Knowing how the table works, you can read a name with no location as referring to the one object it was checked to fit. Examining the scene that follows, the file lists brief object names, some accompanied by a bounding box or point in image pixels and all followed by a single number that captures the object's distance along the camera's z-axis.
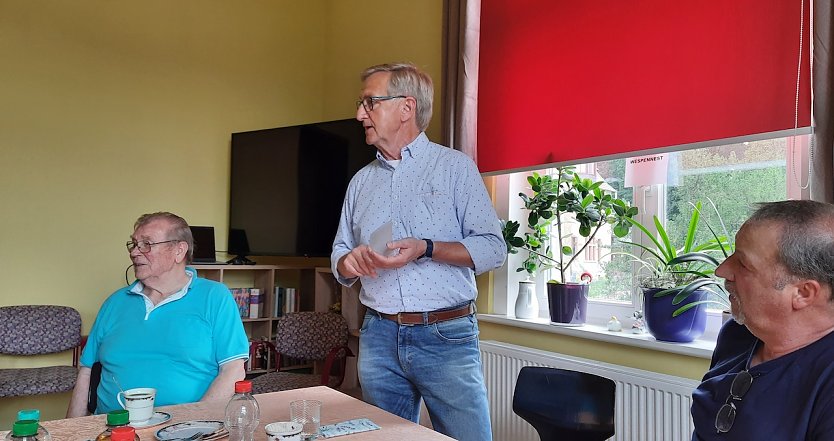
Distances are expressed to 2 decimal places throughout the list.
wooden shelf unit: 3.84
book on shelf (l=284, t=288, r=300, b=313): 4.37
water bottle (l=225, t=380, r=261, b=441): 1.35
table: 1.45
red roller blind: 2.09
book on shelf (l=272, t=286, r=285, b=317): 4.32
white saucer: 1.50
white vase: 3.02
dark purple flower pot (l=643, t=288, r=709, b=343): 2.33
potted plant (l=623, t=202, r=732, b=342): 2.25
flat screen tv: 3.79
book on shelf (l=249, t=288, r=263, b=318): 4.23
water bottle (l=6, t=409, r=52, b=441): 1.11
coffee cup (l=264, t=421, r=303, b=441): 1.33
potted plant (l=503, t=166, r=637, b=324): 2.65
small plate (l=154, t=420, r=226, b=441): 1.42
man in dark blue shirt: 1.17
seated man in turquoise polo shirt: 2.05
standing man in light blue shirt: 1.90
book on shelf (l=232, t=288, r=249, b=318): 4.16
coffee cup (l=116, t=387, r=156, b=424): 1.50
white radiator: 2.20
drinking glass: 1.42
